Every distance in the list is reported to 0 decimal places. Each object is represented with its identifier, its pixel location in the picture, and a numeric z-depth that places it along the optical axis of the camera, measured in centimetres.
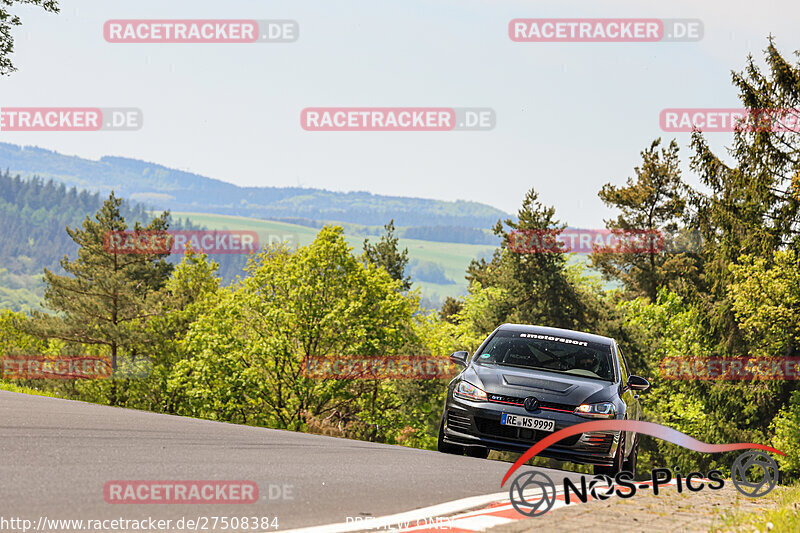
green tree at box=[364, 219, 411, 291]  9738
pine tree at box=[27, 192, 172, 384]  6209
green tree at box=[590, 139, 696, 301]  5488
